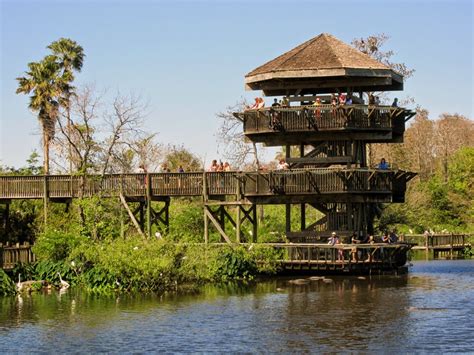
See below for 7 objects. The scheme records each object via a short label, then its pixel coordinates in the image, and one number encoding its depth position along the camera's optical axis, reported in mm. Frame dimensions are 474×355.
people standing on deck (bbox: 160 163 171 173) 56562
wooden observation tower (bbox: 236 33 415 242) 52000
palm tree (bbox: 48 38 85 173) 73750
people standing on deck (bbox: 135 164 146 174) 56341
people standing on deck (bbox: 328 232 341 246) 51469
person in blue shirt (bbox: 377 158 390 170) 53625
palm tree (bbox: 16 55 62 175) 73188
